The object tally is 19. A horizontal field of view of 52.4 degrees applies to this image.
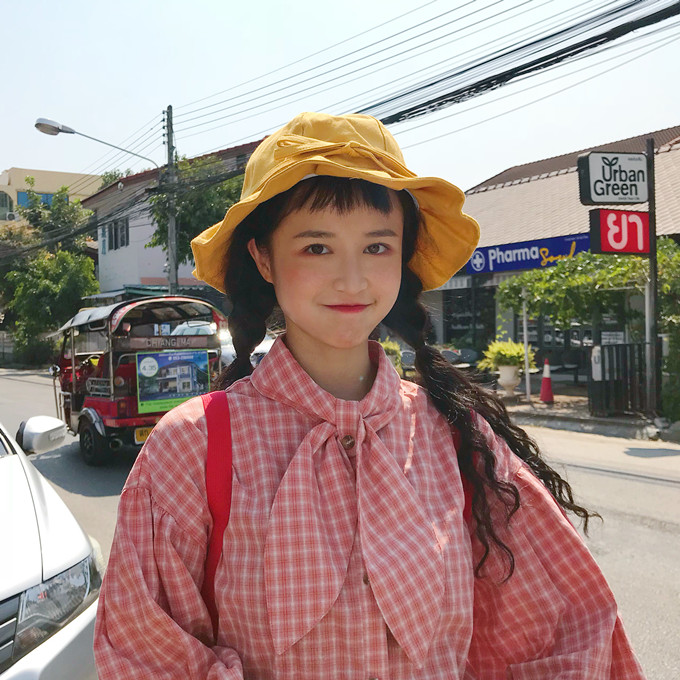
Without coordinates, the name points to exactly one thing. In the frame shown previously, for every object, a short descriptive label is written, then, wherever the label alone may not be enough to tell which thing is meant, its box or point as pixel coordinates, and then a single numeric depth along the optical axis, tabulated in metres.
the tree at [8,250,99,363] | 27.34
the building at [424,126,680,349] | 14.62
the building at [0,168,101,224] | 50.09
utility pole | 17.14
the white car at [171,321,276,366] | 8.88
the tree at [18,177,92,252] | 33.12
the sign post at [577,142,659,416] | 10.11
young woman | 1.09
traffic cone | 12.72
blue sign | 14.03
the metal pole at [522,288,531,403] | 12.58
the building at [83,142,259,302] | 28.02
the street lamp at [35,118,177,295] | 16.91
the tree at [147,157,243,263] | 19.09
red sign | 10.09
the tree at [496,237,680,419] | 10.29
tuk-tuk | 7.74
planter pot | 13.40
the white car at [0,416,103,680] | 2.19
